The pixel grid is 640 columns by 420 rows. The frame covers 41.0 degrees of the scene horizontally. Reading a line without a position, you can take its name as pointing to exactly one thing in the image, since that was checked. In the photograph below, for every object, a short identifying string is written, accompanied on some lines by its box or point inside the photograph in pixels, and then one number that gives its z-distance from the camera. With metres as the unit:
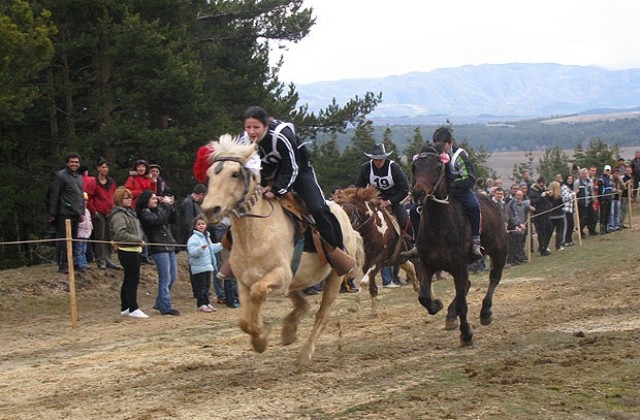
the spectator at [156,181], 17.66
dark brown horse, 10.39
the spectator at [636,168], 32.66
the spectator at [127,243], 14.74
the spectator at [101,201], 17.69
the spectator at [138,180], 17.33
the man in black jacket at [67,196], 16.27
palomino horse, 7.95
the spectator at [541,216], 25.16
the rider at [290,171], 8.97
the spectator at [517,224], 23.47
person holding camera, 15.65
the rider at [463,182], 11.04
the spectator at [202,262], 15.98
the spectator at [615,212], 28.86
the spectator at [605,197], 28.63
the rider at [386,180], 14.99
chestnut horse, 14.70
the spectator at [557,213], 25.91
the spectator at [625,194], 30.30
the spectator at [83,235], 16.89
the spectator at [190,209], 16.98
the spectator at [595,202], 28.52
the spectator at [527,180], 26.47
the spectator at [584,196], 27.67
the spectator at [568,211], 26.77
